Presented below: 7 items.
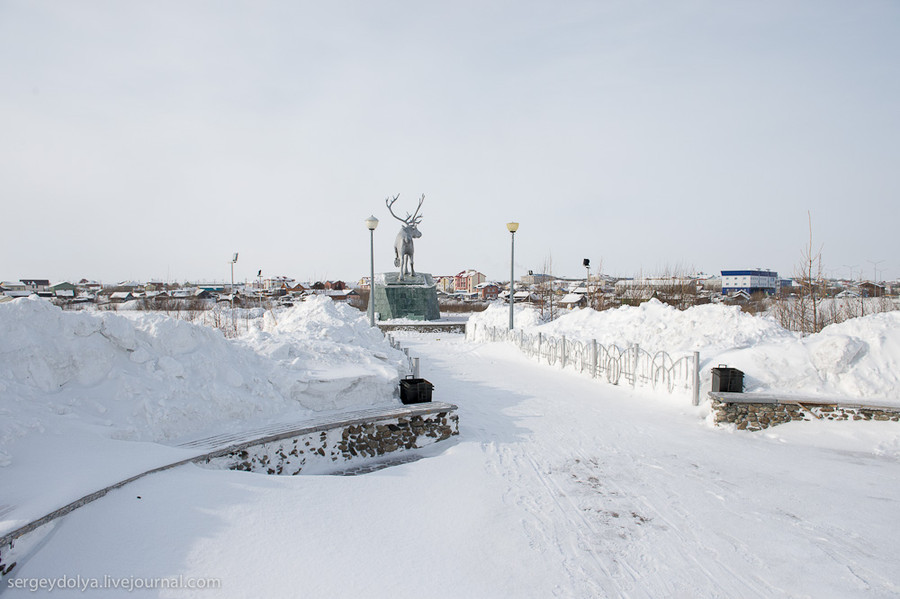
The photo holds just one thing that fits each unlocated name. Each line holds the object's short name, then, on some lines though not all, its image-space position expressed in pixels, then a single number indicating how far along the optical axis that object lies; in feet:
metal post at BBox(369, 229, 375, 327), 50.70
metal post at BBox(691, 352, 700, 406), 27.76
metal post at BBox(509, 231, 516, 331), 56.70
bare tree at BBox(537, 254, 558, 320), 86.68
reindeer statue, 80.53
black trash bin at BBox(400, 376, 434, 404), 24.08
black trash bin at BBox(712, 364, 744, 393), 25.90
